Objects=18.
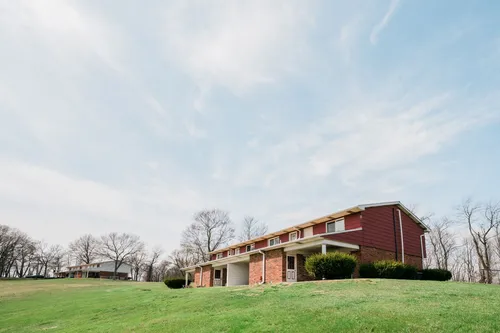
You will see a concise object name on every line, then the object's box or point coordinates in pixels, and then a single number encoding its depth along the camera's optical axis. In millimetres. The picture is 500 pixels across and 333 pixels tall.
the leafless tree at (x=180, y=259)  65938
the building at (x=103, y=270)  86250
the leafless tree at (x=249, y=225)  65188
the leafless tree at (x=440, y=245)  45219
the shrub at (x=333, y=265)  18234
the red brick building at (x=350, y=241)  21875
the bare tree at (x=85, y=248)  92350
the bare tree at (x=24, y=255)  80062
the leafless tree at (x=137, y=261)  87625
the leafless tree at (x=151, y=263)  84000
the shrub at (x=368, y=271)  20000
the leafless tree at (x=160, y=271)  83500
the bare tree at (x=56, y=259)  96688
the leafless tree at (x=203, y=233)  61750
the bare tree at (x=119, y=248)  85812
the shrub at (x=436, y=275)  22125
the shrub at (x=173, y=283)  35938
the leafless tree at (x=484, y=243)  36959
